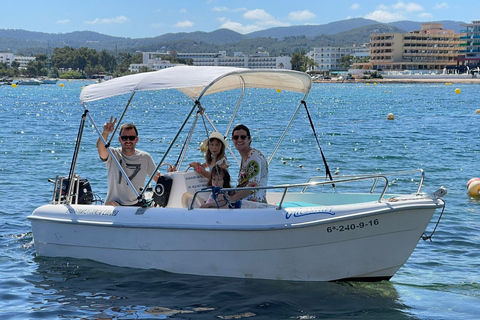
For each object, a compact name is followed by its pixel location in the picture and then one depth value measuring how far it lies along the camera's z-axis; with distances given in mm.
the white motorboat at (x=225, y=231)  7668
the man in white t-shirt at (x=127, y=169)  8883
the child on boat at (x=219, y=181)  8250
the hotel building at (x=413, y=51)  177625
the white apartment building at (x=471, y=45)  167125
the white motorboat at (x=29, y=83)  153375
